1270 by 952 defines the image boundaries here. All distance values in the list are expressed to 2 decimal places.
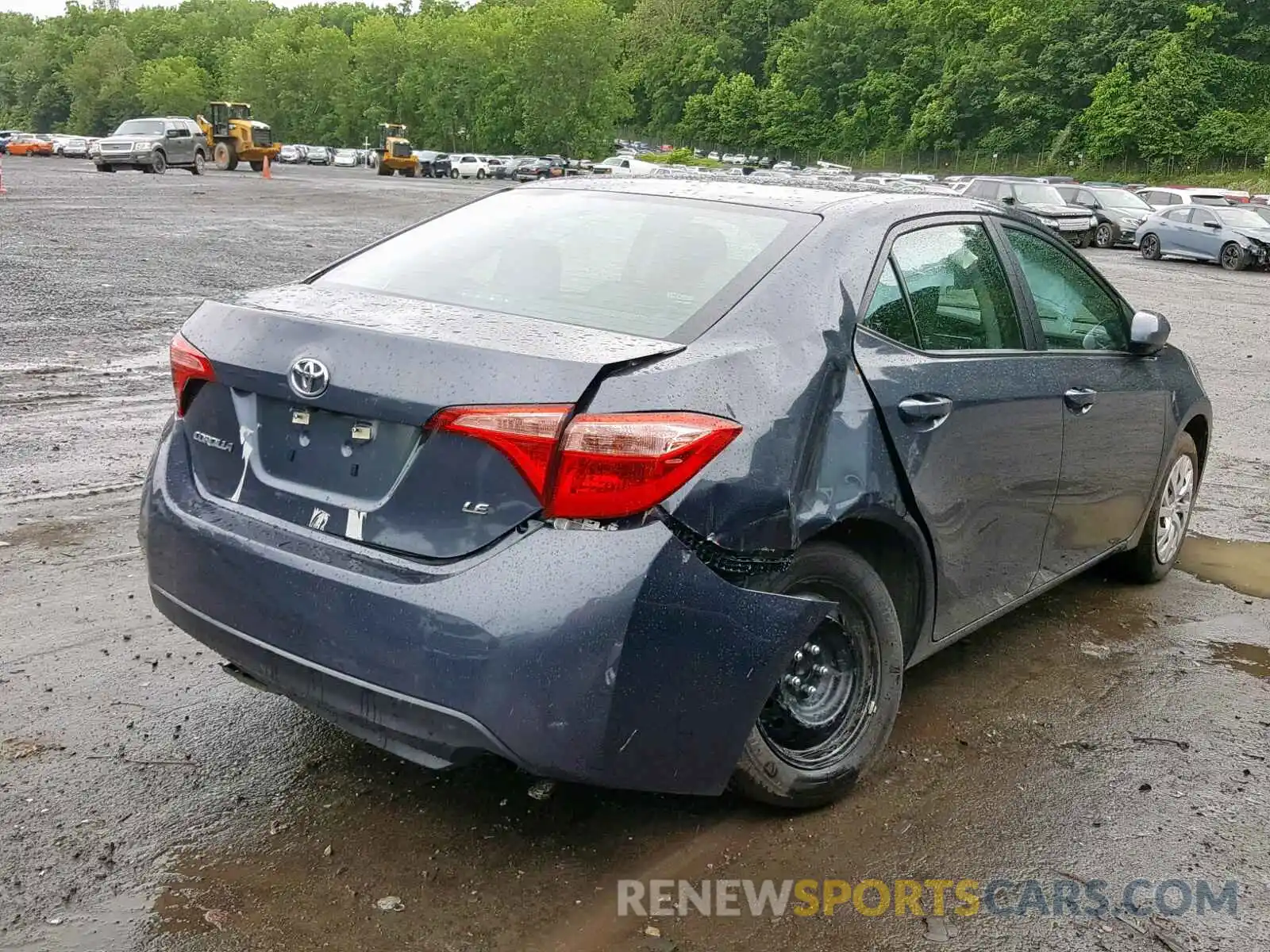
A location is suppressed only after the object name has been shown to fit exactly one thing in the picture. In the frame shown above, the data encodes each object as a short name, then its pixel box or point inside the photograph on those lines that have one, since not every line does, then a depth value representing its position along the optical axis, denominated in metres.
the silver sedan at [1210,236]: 26.75
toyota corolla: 2.64
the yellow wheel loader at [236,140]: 58.88
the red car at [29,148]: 81.94
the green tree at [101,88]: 145.88
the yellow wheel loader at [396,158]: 72.38
